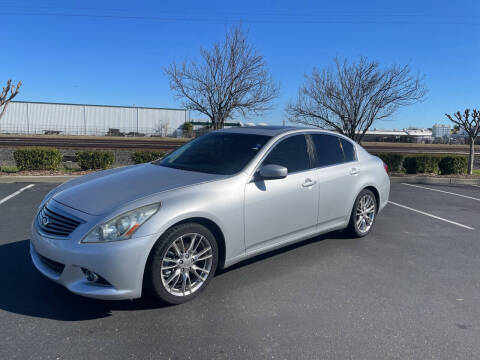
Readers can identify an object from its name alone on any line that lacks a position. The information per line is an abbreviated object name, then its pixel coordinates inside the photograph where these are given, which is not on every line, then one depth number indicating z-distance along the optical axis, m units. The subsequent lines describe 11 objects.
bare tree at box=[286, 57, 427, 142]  12.95
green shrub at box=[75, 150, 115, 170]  11.53
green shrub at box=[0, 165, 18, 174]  11.00
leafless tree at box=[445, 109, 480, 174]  14.12
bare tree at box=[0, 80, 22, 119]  12.78
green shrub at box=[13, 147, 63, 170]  10.95
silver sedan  2.90
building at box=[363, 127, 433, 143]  87.31
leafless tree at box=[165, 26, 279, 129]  13.25
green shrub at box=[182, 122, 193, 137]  58.84
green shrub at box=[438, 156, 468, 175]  13.10
